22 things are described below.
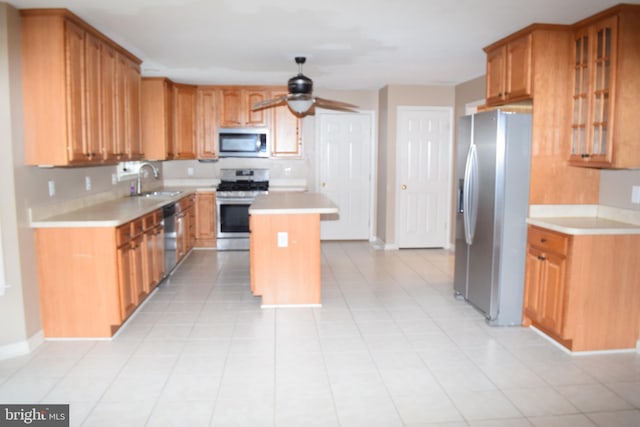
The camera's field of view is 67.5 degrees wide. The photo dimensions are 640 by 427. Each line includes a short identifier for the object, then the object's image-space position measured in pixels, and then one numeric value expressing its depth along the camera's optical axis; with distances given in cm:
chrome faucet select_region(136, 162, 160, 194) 581
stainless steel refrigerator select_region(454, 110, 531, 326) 380
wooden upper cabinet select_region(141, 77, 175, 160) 618
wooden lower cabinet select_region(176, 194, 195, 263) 582
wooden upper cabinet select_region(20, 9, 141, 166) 337
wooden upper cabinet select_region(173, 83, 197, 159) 680
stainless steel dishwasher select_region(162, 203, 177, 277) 509
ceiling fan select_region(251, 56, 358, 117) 427
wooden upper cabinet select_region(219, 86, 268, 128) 699
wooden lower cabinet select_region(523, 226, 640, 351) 332
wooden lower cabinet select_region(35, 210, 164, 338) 352
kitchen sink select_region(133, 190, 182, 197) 586
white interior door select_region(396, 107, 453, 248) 701
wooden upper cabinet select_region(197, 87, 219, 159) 700
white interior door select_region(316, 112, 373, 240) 747
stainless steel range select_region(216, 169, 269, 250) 687
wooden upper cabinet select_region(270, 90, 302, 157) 713
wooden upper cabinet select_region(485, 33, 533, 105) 381
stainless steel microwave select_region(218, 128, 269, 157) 704
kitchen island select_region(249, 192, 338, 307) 435
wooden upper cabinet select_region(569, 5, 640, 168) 330
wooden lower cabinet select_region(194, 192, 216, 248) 695
